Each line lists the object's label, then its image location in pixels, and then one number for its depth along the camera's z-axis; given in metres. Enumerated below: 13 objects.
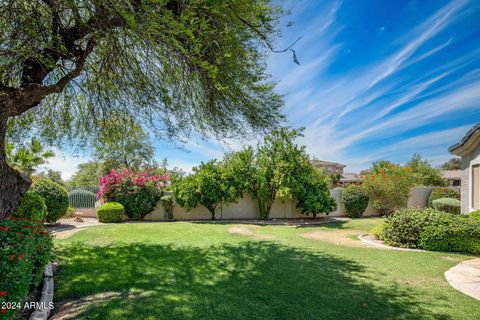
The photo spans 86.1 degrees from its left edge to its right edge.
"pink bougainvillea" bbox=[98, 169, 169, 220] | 14.56
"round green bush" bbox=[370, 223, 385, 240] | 9.09
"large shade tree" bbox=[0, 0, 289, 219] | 3.76
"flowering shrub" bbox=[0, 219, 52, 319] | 2.56
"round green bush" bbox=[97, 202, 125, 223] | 13.60
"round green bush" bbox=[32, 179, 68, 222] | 11.39
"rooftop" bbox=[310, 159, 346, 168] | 65.49
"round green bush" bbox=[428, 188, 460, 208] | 18.13
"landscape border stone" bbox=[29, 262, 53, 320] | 3.17
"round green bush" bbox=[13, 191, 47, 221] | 7.95
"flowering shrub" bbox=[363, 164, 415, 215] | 14.94
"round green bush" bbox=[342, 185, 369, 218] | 16.11
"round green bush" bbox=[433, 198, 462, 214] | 15.09
